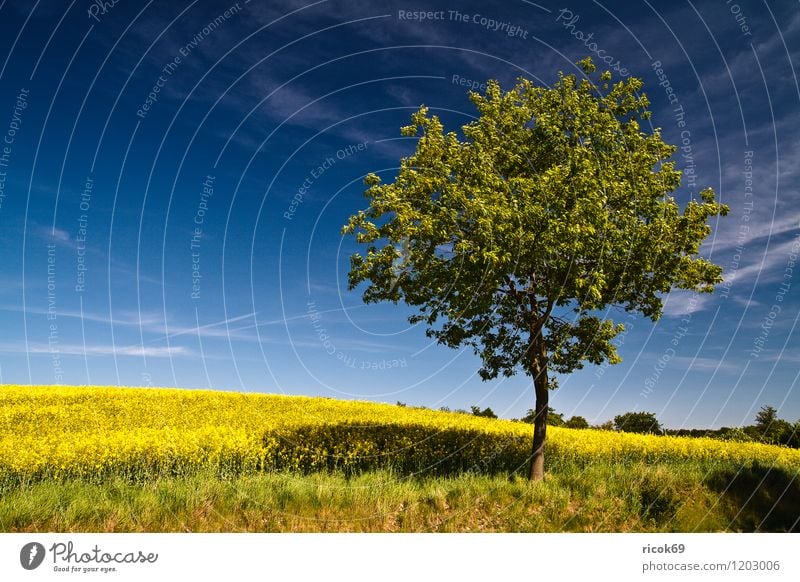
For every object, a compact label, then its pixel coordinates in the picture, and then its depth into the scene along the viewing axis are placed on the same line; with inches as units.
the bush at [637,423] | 1429.6
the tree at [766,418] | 1520.7
